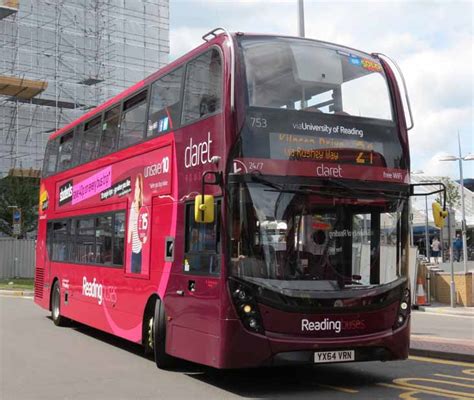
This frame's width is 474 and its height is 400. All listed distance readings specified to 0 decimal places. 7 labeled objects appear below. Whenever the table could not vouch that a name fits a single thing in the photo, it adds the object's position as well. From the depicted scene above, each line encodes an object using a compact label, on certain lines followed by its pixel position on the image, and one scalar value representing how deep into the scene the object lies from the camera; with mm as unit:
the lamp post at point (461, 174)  25833
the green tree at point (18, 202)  40469
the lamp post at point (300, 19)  16766
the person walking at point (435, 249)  40938
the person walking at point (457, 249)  39406
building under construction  46375
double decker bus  7711
